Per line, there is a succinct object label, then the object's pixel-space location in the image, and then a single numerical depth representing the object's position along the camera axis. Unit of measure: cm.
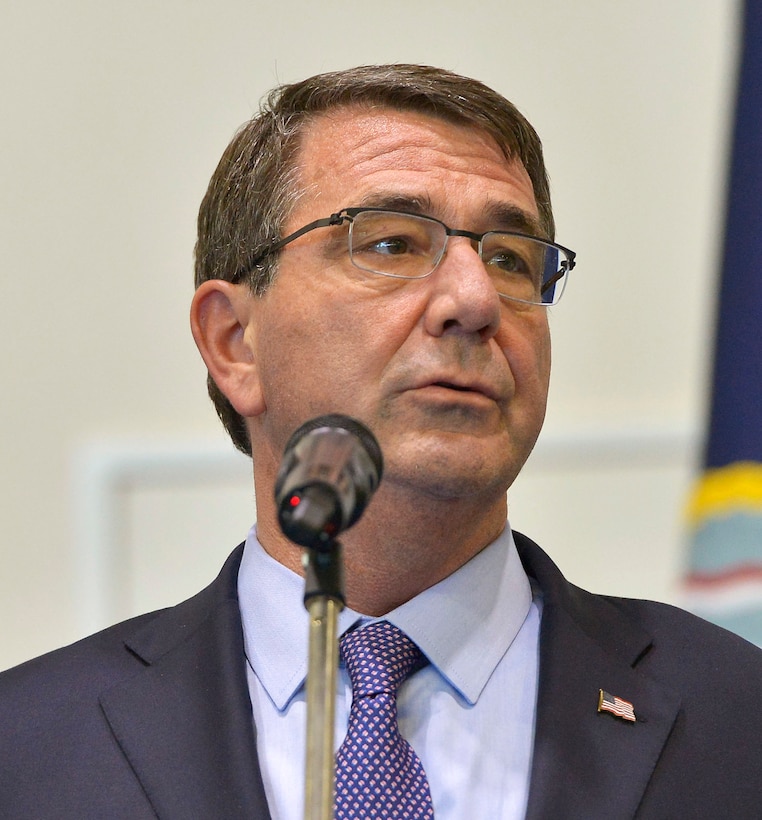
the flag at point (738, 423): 330
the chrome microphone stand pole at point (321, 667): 295
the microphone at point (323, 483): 296
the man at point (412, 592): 316
